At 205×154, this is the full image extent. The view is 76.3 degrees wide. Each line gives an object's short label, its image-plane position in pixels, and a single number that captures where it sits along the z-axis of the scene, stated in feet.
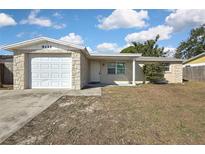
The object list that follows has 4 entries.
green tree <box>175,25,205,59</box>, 102.04
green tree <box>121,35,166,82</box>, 87.45
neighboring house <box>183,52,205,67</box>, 53.39
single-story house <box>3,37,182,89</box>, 28.24
